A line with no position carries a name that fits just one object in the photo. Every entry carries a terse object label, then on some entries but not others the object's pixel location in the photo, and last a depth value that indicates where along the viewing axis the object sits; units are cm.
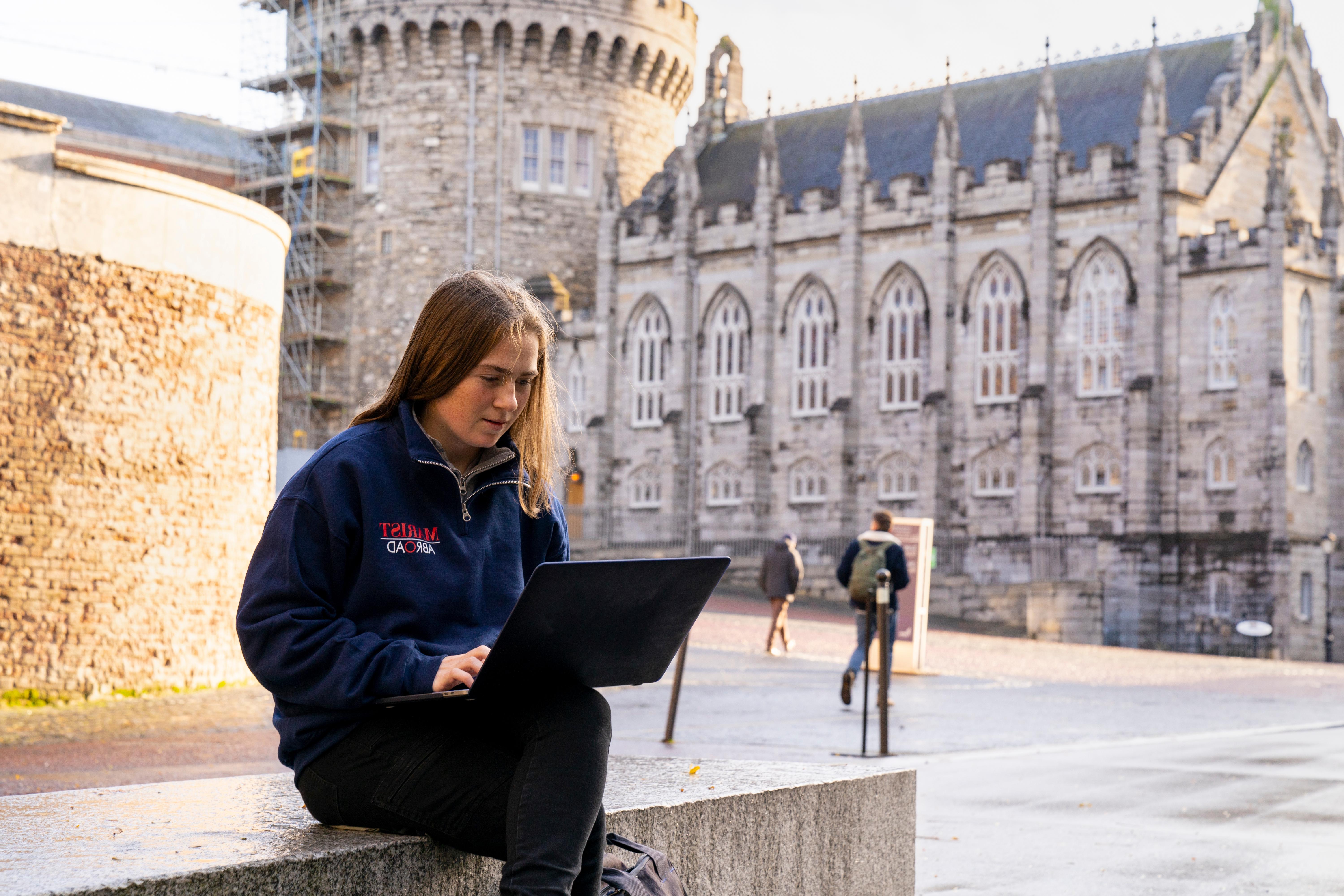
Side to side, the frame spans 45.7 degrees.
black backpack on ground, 344
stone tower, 4519
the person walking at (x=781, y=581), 2166
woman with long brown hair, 321
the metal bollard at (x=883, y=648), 1058
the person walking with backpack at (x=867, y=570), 1481
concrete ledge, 305
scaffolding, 4556
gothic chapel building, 3453
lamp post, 3362
